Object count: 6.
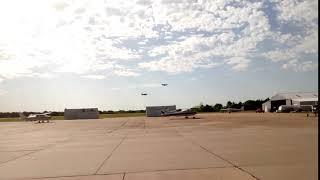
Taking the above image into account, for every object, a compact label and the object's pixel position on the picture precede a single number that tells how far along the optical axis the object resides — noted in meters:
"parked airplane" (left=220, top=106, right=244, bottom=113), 134.65
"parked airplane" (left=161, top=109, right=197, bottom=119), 84.62
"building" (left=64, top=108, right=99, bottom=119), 123.56
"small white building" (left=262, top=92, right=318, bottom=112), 112.65
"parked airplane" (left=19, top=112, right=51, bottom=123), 89.81
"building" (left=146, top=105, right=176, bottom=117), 122.38
